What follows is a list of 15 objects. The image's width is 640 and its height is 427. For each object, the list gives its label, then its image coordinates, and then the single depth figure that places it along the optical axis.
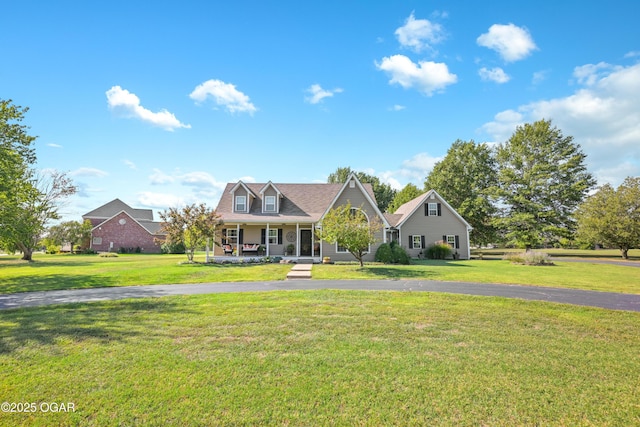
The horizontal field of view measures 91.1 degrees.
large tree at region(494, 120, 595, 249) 37.94
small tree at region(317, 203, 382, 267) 18.17
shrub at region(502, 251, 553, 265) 23.44
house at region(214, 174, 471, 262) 25.19
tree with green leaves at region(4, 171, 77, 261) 16.94
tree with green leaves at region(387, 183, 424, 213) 47.59
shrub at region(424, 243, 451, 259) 30.08
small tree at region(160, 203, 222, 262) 22.05
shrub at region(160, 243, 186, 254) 44.29
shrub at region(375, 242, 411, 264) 22.88
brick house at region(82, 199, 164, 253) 45.97
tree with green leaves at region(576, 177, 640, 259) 32.16
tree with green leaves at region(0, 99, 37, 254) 15.99
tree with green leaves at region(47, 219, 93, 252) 41.97
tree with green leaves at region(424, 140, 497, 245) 42.53
